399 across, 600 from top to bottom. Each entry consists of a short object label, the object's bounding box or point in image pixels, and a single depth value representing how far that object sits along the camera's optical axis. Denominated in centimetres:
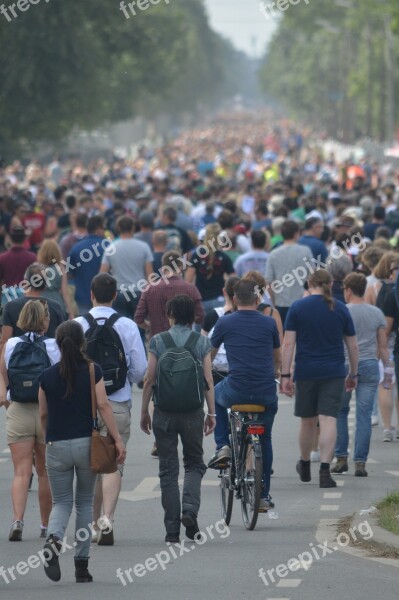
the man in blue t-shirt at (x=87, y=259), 1708
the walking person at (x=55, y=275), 1461
